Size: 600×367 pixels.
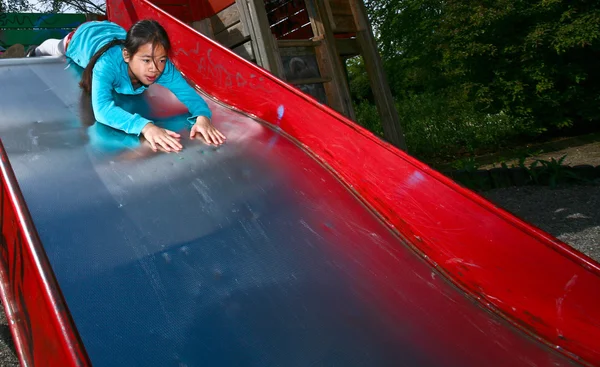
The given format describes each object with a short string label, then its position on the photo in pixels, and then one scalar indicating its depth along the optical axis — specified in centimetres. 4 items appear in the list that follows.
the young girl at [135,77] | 239
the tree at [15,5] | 1277
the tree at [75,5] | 1422
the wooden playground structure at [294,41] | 400
